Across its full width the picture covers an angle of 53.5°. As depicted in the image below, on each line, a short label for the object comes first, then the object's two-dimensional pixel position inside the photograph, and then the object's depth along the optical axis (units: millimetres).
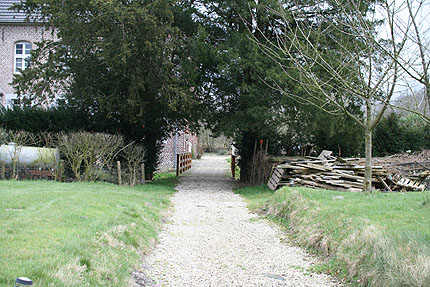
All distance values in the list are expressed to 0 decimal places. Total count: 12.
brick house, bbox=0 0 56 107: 27031
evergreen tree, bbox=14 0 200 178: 15344
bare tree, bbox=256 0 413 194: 6953
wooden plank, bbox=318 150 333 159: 17556
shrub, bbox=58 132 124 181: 14820
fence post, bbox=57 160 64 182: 15047
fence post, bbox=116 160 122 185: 15756
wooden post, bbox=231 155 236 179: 24639
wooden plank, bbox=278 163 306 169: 15036
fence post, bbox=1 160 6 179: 14303
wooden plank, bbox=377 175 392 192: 14203
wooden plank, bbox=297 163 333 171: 14721
